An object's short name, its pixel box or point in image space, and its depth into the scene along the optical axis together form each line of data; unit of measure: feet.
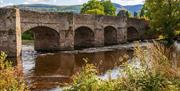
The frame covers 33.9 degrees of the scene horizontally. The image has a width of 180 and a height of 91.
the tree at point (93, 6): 182.52
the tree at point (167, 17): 110.21
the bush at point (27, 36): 147.85
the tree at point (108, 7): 201.64
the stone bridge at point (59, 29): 78.61
